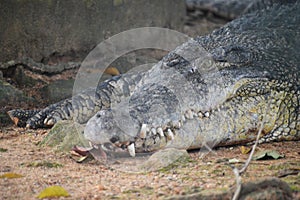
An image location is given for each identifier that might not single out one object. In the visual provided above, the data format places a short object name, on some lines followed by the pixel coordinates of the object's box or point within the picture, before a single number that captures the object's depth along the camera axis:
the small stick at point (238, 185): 5.07
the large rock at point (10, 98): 9.94
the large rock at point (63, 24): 10.62
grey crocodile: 7.09
